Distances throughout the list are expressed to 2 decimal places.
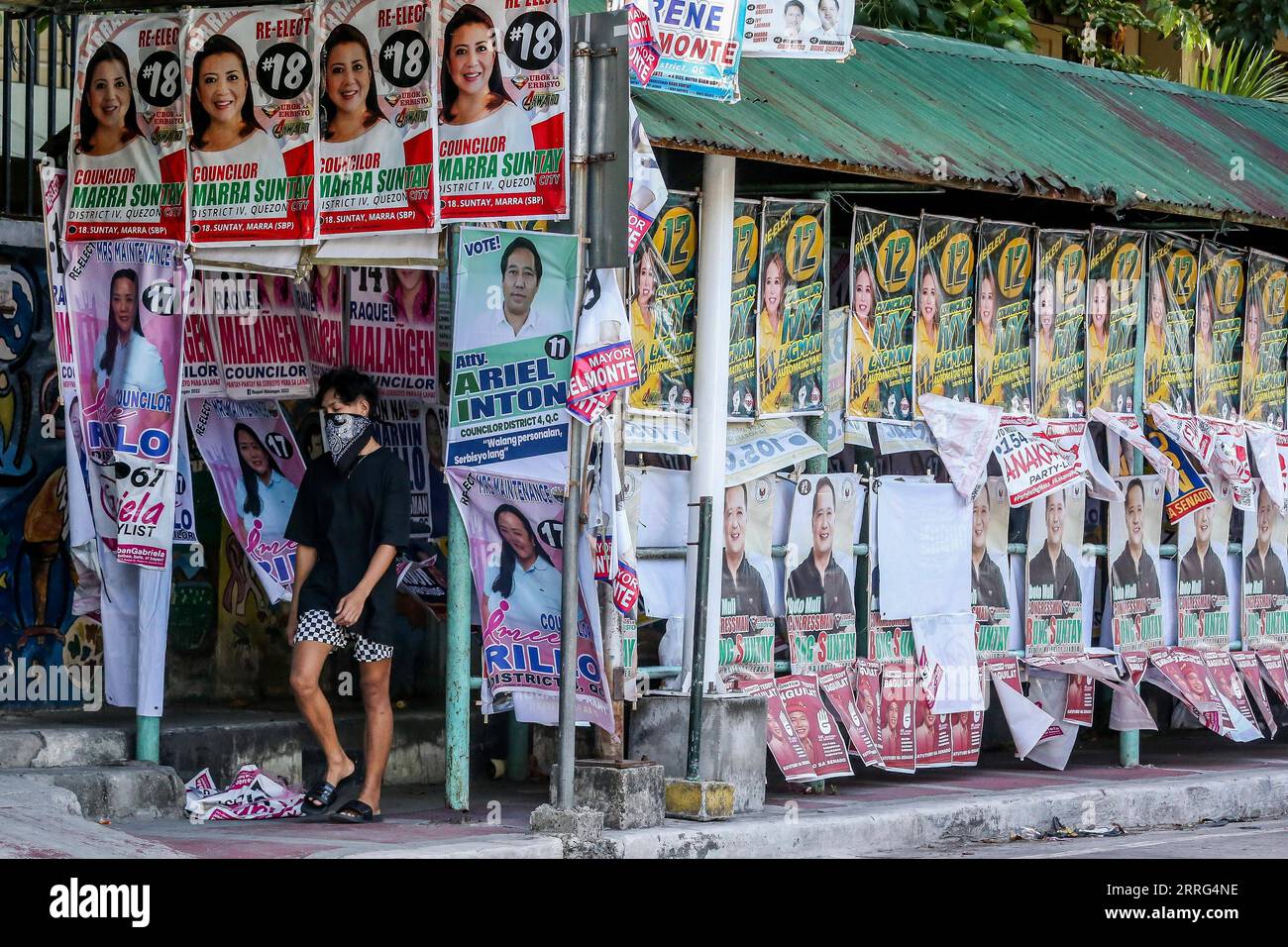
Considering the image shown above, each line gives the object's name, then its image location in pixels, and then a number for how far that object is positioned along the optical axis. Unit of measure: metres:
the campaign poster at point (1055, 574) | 11.70
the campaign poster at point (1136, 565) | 12.18
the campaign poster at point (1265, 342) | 12.95
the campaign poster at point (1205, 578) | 12.57
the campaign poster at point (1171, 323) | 12.27
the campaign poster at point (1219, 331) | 12.62
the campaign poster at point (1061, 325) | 11.65
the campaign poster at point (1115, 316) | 11.92
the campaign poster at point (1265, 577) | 13.06
